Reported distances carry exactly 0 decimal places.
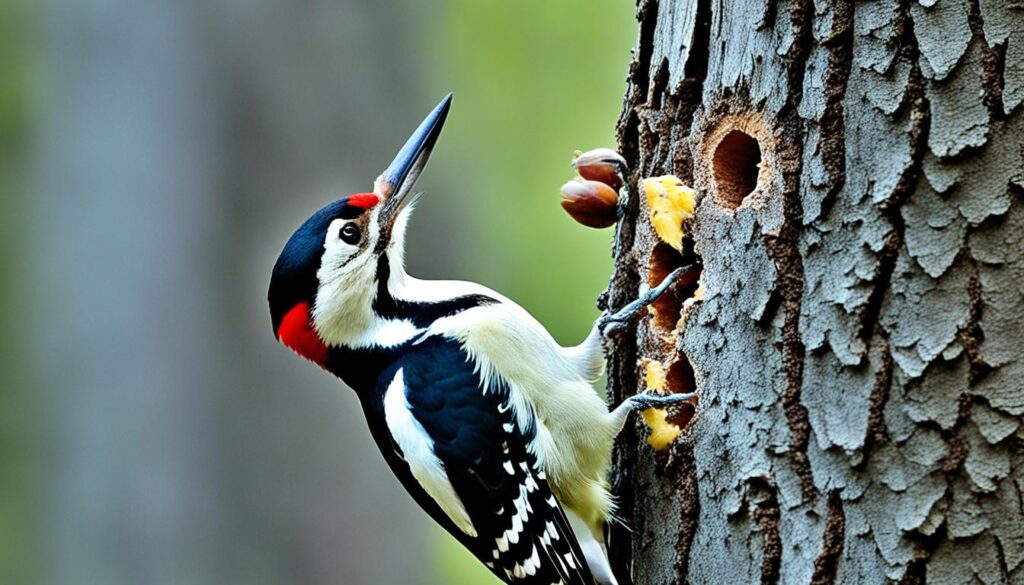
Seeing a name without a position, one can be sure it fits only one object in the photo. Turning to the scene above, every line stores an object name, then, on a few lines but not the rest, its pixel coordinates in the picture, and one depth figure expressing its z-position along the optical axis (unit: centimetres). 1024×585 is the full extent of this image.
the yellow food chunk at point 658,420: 462
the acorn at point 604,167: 520
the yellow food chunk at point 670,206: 458
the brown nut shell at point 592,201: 519
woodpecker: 520
